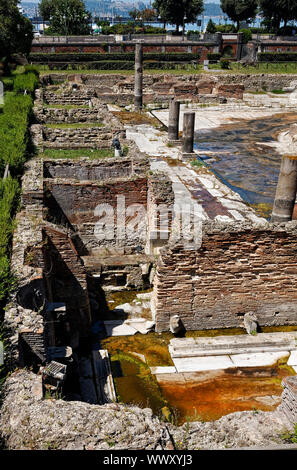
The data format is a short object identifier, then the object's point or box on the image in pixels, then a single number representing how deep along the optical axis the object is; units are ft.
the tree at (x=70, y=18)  202.80
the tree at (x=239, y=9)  198.39
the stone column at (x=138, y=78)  88.82
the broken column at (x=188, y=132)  59.41
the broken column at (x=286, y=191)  35.96
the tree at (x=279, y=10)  183.01
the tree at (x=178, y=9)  197.67
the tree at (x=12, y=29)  103.91
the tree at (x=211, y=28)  206.88
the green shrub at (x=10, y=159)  19.24
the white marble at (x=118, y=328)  25.20
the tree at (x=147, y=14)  331.77
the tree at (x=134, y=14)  337.39
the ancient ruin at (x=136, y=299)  13.24
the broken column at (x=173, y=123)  66.95
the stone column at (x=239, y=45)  165.07
